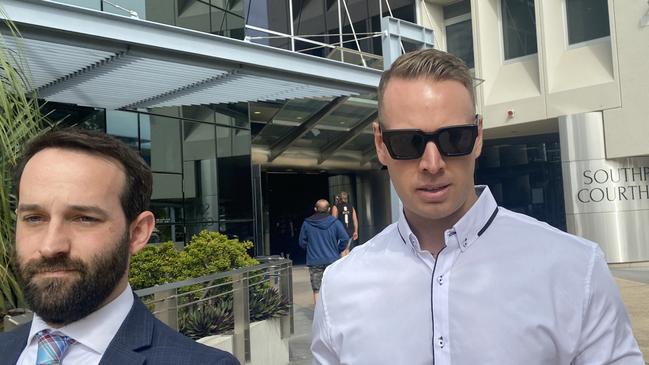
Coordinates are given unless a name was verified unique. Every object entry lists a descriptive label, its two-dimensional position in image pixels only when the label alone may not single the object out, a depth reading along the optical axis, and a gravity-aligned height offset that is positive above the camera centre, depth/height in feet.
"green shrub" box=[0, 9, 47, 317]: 12.04 +1.67
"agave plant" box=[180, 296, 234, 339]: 17.98 -3.29
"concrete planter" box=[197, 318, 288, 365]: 20.76 -4.78
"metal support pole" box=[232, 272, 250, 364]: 19.53 -3.57
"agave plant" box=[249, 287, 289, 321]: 21.97 -3.55
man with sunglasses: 5.22 -0.71
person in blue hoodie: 29.99 -1.74
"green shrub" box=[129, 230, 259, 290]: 20.92 -1.73
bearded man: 5.28 -0.37
